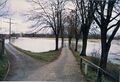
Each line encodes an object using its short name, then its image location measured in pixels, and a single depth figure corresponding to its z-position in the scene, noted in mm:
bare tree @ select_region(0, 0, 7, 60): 8121
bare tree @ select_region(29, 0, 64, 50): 17067
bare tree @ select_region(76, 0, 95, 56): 11333
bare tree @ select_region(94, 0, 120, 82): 5993
